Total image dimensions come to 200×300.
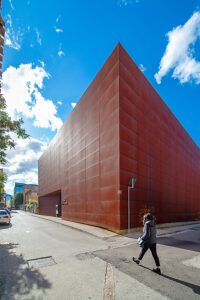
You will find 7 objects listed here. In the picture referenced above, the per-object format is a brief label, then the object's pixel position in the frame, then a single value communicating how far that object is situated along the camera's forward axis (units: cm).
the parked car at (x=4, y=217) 1404
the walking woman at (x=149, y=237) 445
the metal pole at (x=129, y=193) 1025
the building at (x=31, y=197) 4453
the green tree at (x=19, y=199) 8539
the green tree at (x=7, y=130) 717
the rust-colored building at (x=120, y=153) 1095
